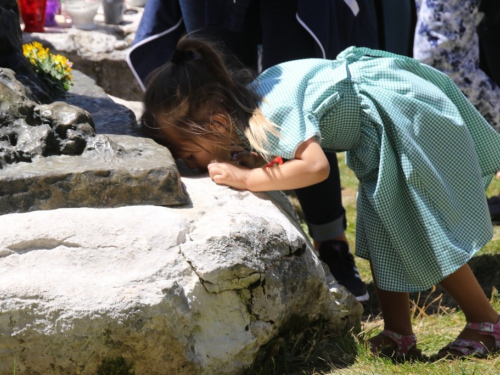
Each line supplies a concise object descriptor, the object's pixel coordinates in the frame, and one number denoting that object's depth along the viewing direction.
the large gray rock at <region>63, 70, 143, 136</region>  5.68
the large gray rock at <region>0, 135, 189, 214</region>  4.40
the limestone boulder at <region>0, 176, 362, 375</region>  4.03
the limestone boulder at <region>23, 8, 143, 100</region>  11.65
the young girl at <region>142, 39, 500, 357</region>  5.05
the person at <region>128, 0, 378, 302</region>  6.24
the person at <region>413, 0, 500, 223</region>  7.91
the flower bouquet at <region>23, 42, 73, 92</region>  6.57
